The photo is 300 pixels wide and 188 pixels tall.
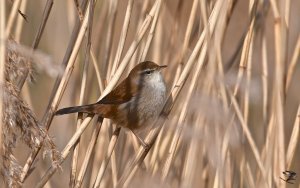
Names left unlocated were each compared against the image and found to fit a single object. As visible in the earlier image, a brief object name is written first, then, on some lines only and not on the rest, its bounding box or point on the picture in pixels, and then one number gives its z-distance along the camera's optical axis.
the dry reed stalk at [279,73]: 4.86
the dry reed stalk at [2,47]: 3.14
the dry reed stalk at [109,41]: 5.41
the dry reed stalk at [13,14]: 4.09
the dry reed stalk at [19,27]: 5.51
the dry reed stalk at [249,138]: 4.94
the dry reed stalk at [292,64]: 5.12
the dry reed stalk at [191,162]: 5.12
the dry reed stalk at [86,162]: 4.70
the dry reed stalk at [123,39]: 4.94
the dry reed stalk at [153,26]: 4.87
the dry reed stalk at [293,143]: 5.02
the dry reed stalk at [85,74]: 4.74
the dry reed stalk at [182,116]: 4.71
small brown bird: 6.12
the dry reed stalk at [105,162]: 4.72
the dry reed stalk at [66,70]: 4.57
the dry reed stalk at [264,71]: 5.43
